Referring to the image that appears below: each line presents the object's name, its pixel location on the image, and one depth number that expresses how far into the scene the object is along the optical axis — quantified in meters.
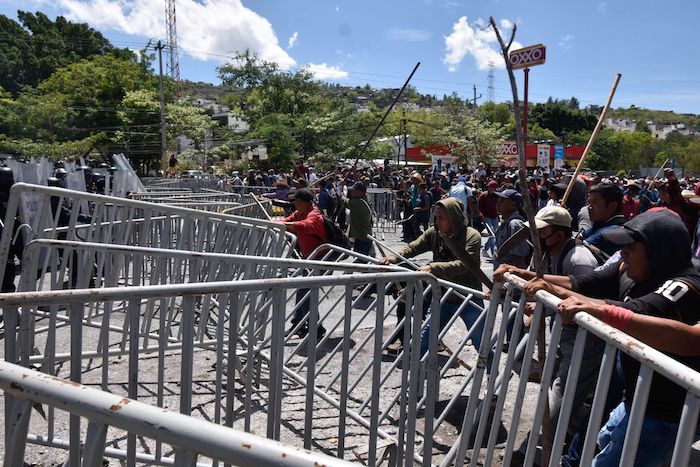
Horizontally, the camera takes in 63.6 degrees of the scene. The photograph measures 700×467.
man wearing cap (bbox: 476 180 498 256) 11.18
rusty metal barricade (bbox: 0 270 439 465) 2.28
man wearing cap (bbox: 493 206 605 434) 3.53
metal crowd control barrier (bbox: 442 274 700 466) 1.68
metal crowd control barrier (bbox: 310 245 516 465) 2.82
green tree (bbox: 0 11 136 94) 72.75
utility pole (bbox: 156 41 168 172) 38.75
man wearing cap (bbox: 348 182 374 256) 8.80
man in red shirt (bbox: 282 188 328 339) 6.43
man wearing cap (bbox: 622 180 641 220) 10.54
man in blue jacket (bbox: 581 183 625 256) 5.04
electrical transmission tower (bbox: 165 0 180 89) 76.81
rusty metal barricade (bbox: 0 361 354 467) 1.19
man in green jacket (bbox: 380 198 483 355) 4.79
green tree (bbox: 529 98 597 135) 108.69
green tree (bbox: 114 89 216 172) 43.69
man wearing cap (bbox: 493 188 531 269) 6.50
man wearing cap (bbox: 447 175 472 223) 11.15
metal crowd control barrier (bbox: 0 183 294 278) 5.02
